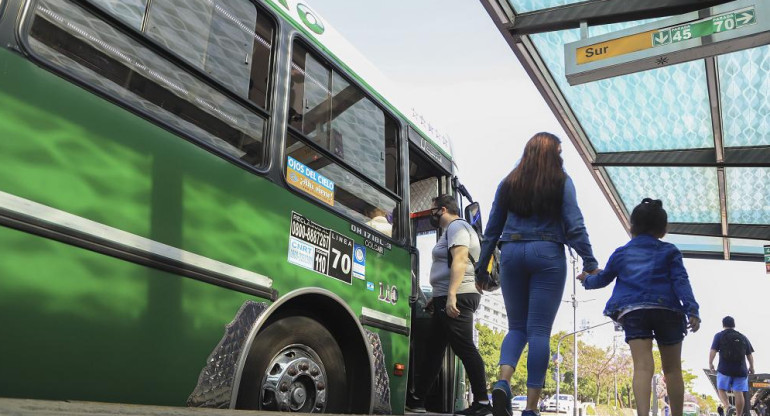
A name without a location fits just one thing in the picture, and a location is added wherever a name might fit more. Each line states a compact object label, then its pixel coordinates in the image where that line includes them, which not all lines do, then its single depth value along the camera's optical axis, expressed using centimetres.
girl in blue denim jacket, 376
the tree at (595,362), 7262
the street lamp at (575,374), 4210
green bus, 219
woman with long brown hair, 339
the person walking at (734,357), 945
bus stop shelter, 661
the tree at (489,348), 6488
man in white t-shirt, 461
